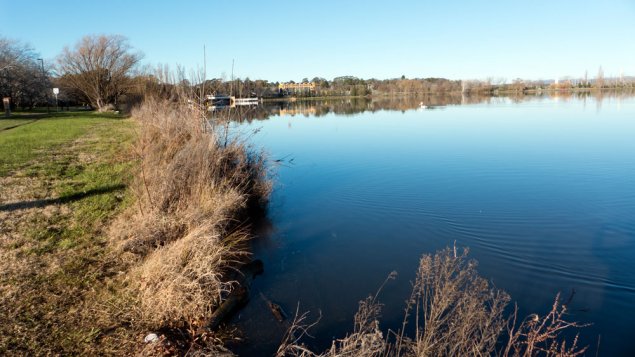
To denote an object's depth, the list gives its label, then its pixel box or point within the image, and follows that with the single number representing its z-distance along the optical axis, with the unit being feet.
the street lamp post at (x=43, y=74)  155.74
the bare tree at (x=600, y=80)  386.73
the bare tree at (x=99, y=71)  161.99
